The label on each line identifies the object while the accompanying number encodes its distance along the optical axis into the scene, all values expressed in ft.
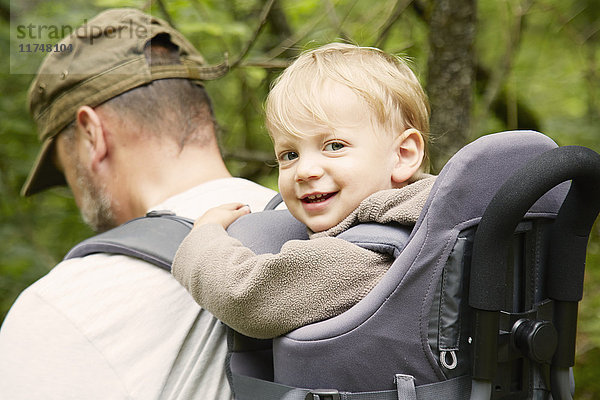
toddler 8.76
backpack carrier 7.82
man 10.99
